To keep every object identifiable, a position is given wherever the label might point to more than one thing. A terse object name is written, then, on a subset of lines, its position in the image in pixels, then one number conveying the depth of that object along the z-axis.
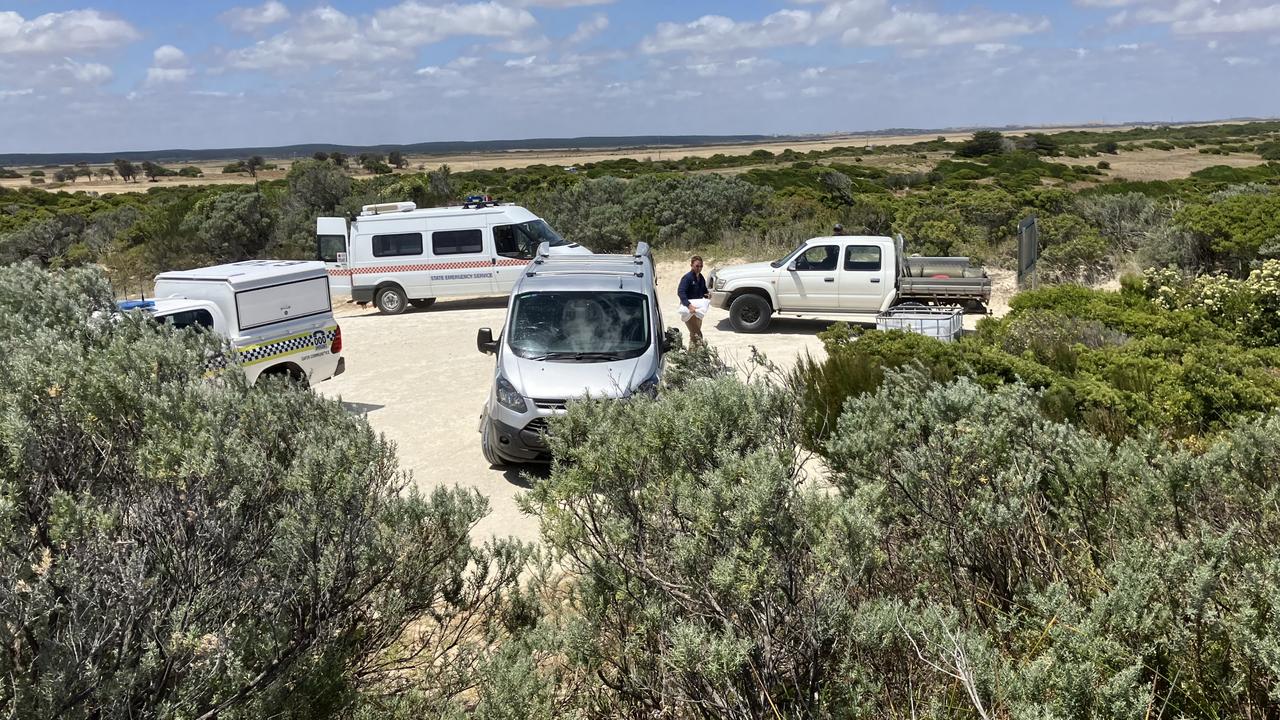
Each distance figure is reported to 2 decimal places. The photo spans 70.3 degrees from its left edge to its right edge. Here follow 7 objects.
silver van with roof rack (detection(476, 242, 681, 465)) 8.05
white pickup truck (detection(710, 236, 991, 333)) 14.59
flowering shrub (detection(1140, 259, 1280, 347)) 10.84
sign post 15.09
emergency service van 18.70
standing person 12.74
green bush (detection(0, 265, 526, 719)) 2.91
